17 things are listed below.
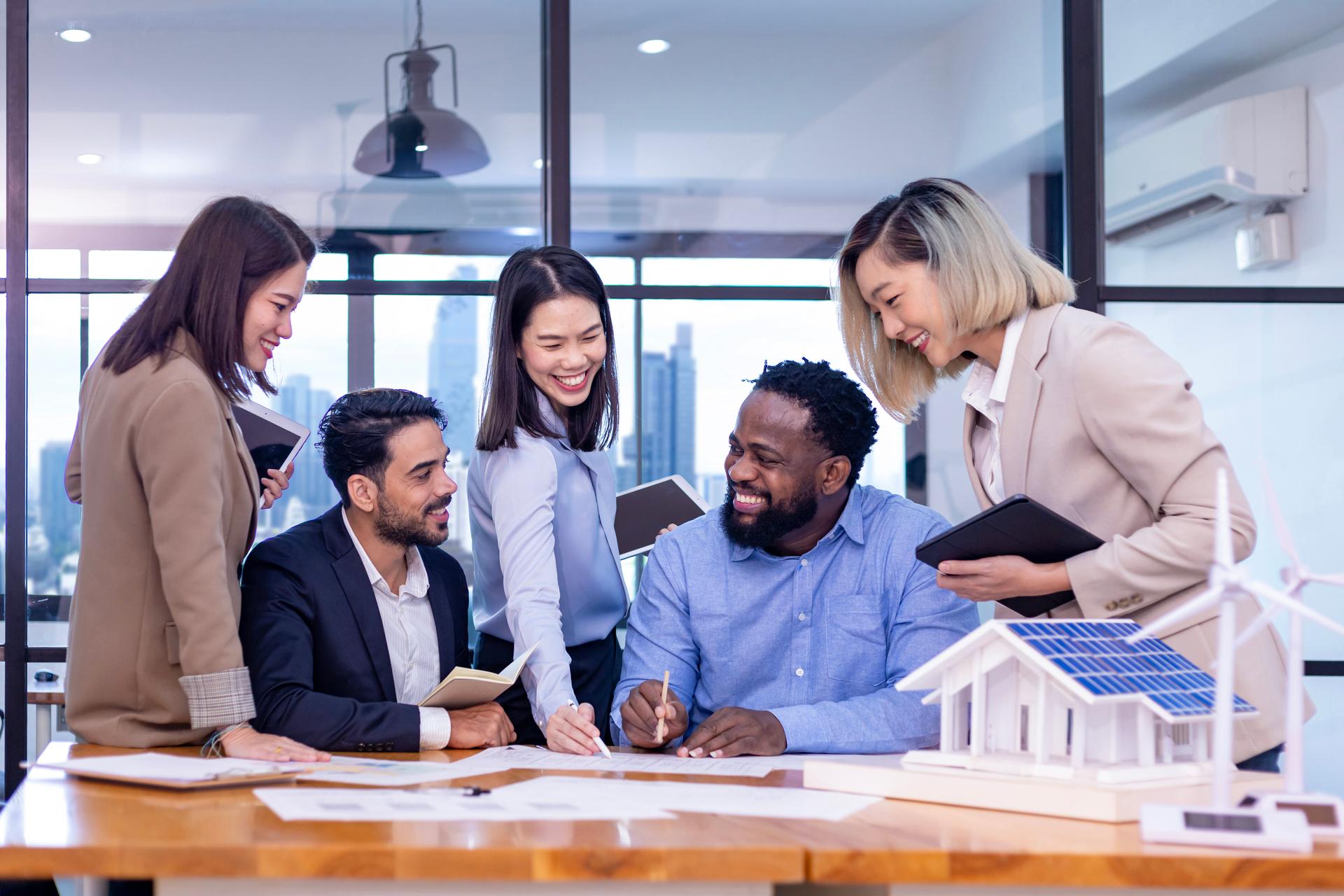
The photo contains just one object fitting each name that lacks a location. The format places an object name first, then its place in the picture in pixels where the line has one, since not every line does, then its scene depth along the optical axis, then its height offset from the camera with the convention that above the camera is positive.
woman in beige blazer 1.86 +0.08
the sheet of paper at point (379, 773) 1.72 -0.44
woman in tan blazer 1.98 -0.06
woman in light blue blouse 2.37 +0.00
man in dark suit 2.09 -0.25
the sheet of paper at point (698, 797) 1.53 -0.43
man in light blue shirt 2.31 -0.23
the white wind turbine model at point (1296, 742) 1.38 -0.33
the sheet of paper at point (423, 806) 1.46 -0.42
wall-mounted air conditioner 3.95 +0.96
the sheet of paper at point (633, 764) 1.85 -0.46
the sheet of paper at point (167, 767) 1.65 -0.41
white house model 1.52 -0.31
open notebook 1.96 -0.36
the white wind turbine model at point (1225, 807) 1.31 -0.38
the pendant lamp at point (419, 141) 4.18 +1.12
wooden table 1.29 -0.42
